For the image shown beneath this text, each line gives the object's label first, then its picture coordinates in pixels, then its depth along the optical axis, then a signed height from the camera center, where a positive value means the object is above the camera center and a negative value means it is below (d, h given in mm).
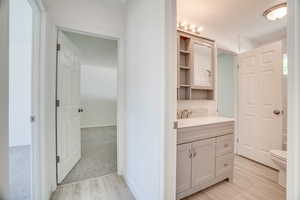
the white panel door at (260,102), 2619 -57
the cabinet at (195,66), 2342 +540
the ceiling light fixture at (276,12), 2082 +1285
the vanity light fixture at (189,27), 2326 +1174
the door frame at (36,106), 1604 -80
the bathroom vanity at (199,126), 1698 -332
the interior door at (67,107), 2055 -125
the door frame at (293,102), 640 -12
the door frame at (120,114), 2346 -240
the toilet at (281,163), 1994 -878
